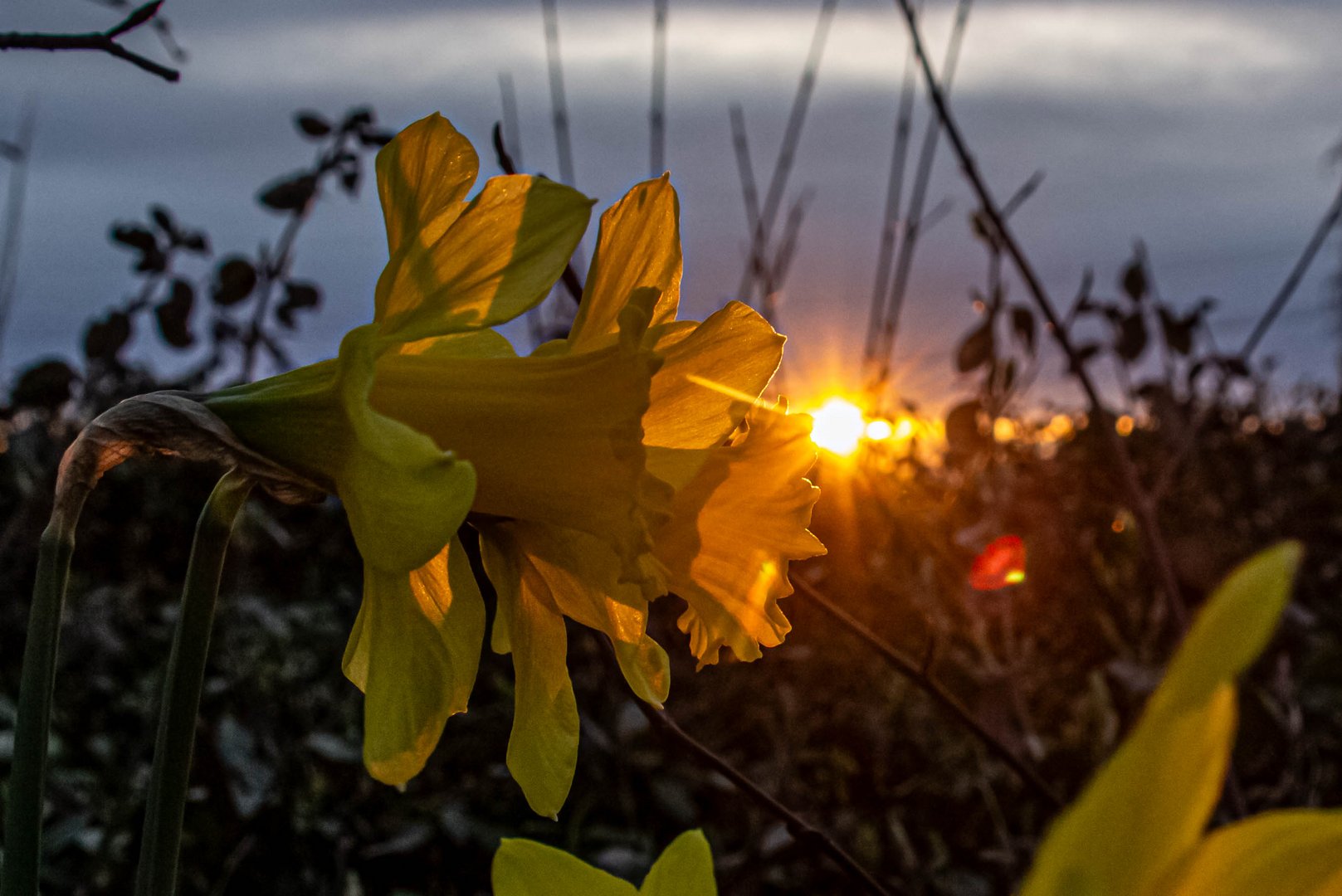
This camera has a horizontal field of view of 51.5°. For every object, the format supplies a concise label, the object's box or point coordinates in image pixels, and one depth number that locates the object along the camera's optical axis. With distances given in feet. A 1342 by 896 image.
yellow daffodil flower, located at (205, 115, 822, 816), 0.60
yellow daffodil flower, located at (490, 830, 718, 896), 0.54
